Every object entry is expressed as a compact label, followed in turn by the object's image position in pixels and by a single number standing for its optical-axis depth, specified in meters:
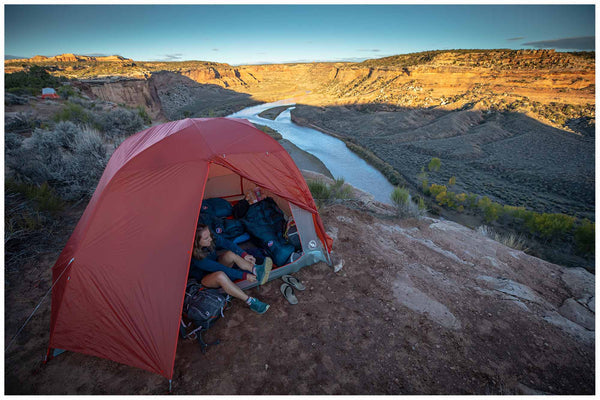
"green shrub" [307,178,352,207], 7.69
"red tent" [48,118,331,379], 2.87
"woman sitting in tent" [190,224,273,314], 3.50
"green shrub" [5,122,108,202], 6.15
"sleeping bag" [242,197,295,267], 4.41
